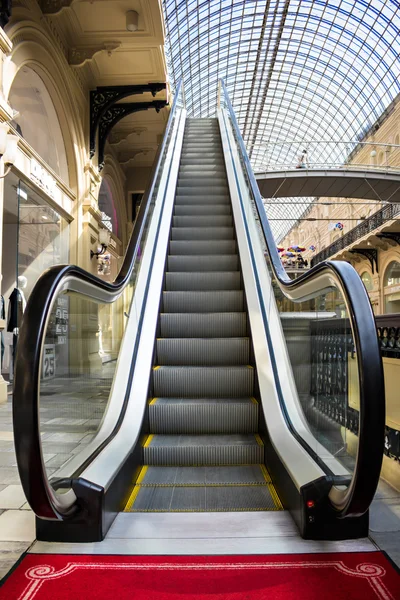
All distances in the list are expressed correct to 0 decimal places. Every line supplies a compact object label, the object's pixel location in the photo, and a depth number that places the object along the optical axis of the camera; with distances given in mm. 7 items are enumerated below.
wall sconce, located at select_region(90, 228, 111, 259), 10203
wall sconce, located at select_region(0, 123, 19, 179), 5340
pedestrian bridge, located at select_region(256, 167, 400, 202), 17703
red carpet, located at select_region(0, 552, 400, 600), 1612
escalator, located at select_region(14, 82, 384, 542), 1689
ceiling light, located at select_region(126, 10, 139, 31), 7641
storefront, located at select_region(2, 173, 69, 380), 6656
